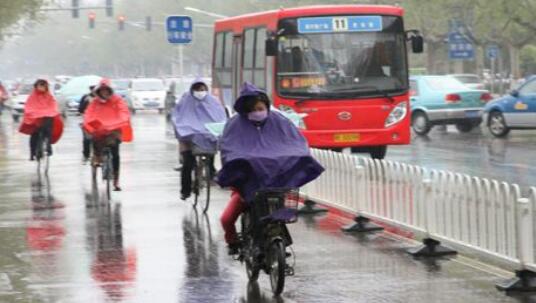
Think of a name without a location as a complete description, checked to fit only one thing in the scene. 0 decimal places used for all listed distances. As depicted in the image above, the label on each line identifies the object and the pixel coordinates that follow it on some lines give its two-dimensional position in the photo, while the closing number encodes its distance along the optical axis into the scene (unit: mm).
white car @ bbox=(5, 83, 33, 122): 48750
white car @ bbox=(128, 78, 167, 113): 53719
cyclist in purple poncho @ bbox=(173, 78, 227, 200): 14773
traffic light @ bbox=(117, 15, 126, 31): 68562
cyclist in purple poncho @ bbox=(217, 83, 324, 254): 9133
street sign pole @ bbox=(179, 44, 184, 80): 31253
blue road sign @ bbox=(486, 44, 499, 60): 47719
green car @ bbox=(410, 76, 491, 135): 32219
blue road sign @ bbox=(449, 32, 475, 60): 43938
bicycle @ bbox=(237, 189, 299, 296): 9008
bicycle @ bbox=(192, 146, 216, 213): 14797
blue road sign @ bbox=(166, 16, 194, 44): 29969
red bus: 20781
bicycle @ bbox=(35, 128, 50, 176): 21297
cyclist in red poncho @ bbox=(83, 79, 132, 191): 16891
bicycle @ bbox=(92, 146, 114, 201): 16516
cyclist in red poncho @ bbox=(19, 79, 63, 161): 21062
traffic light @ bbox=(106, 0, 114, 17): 62344
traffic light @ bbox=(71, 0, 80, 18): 61844
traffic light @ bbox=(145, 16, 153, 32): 71438
